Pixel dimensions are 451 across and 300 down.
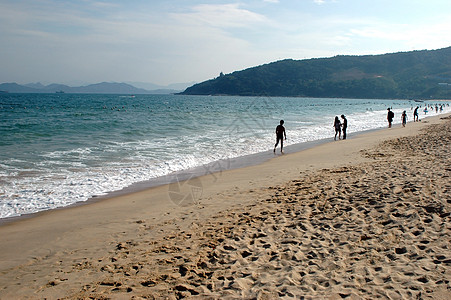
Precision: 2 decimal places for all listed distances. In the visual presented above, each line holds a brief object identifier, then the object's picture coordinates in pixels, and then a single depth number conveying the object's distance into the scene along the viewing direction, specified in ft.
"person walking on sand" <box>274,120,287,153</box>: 50.72
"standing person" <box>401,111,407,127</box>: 89.96
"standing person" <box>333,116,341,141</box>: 65.36
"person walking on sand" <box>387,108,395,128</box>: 88.76
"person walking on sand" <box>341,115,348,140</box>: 66.54
